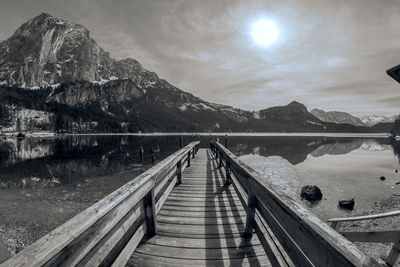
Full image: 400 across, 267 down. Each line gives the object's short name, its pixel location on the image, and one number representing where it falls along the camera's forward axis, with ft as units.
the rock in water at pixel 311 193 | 46.30
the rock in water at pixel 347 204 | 41.57
